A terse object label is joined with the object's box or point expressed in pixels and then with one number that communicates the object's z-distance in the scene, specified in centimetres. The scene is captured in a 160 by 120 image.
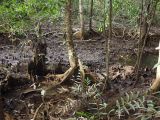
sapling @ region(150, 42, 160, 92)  354
